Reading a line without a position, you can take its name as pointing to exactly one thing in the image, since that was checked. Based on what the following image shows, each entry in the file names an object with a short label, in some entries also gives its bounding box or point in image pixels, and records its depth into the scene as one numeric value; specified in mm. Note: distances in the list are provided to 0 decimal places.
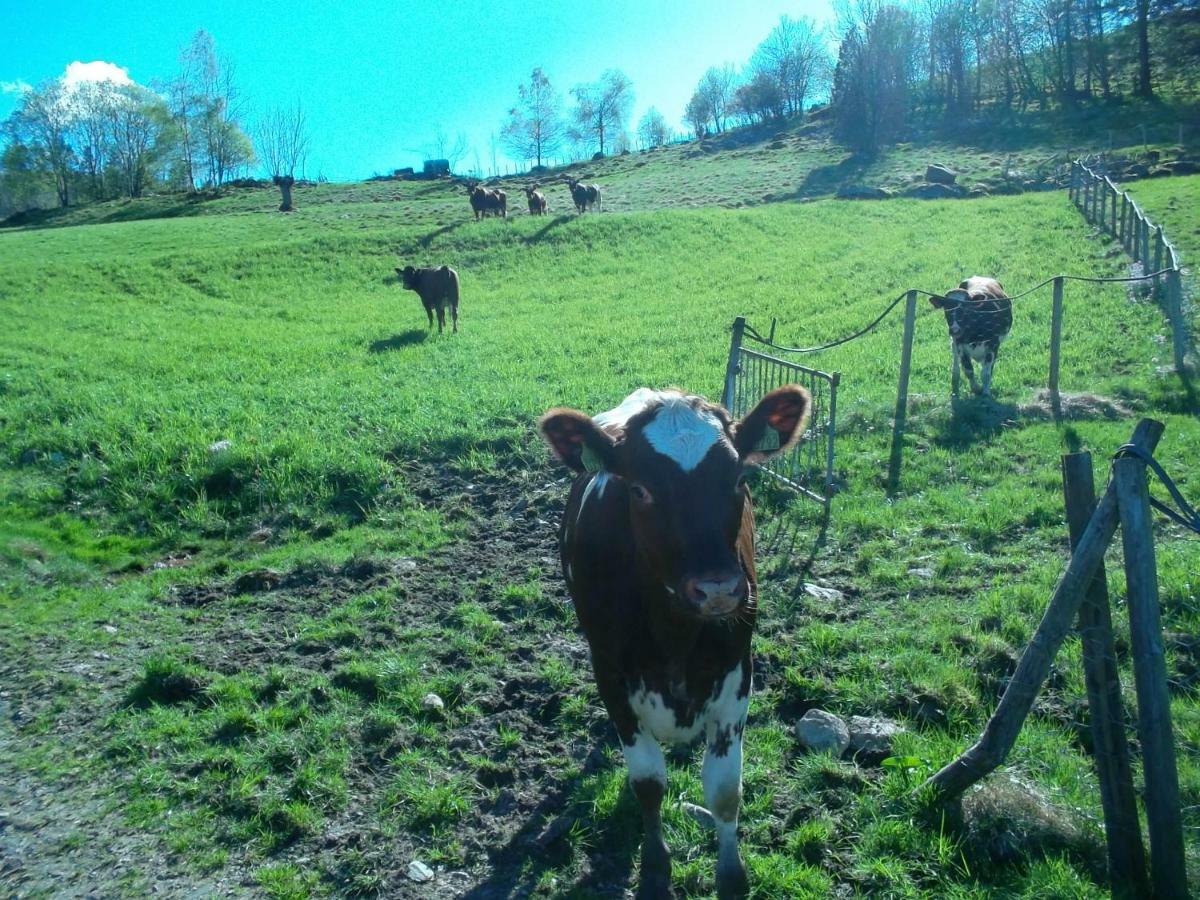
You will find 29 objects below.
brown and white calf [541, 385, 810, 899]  3869
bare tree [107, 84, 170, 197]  78438
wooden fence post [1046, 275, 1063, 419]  12070
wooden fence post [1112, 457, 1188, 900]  3414
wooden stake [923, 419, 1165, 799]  3594
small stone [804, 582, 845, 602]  6934
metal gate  9188
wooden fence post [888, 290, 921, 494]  11379
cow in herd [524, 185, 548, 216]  41906
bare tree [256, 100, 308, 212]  50338
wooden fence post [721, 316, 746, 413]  10254
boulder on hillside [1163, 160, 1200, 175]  36656
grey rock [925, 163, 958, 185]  43594
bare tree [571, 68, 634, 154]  107875
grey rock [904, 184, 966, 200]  40219
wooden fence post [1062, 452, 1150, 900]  3654
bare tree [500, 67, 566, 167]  97562
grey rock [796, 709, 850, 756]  4949
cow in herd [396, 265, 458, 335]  21938
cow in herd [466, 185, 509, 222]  41438
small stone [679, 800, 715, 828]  4559
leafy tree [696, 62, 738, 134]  115250
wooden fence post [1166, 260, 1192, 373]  12578
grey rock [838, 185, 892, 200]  41094
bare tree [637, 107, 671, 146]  116625
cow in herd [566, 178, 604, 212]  42750
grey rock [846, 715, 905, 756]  4902
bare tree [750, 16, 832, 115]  98500
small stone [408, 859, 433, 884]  4355
